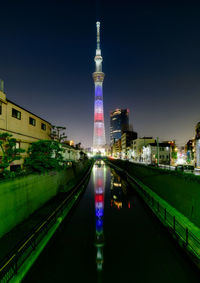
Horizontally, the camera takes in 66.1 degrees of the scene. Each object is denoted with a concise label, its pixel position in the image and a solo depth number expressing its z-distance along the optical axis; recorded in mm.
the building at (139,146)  85000
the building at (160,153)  64438
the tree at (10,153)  12844
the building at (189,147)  65019
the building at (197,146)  39675
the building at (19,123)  16609
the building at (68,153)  38094
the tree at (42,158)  16516
